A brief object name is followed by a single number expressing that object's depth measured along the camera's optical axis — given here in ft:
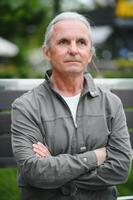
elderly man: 9.23
